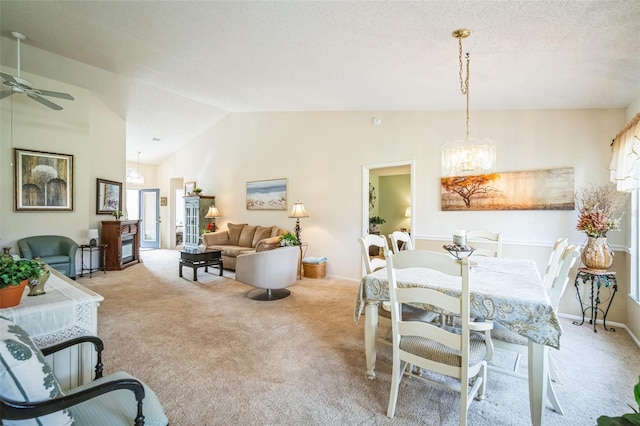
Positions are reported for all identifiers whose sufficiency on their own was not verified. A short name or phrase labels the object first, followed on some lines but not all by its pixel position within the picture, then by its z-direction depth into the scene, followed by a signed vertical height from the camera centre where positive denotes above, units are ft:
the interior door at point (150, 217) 31.45 -0.72
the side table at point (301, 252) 17.89 -2.68
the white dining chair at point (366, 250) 8.25 -1.10
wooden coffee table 17.33 -2.98
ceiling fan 11.08 +4.79
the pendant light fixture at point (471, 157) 8.61 +1.60
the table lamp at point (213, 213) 25.04 -0.21
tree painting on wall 11.39 +0.87
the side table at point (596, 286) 9.72 -2.65
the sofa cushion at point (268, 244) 17.01 -1.93
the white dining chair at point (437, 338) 4.96 -2.33
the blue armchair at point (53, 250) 15.25 -2.16
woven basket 17.54 -3.51
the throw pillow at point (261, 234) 20.13 -1.60
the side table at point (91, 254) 18.21 -2.88
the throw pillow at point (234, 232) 21.89 -1.63
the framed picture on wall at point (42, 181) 15.49 +1.60
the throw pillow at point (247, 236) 20.84 -1.80
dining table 5.17 -1.75
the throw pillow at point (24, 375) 3.03 -1.77
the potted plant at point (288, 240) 16.94 -1.67
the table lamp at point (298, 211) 17.94 -0.01
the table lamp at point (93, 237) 18.35 -1.68
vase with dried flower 9.87 -0.30
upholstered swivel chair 12.76 -2.60
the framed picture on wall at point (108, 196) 19.92 +0.97
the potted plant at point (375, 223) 24.47 -0.99
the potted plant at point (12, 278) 4.39 -1.04
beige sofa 18.12 -2.00
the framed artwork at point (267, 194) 20.54 +1.19
